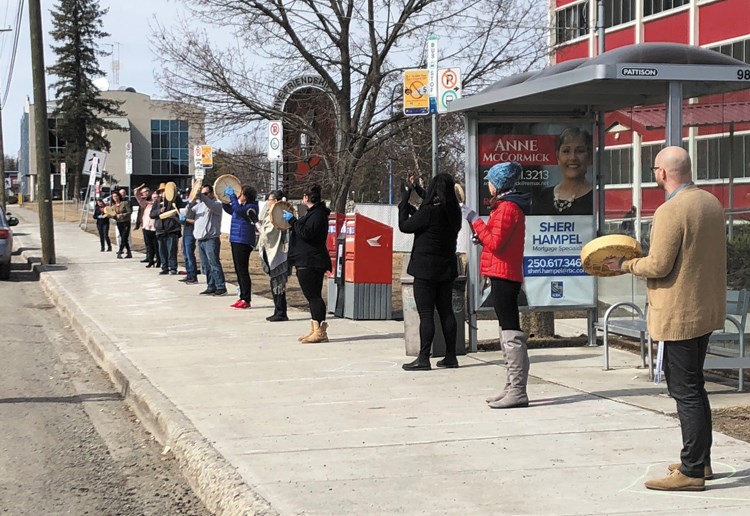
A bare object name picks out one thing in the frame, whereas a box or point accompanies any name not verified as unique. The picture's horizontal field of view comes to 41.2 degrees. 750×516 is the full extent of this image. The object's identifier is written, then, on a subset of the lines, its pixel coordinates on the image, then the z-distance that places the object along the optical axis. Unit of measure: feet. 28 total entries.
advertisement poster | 35.35
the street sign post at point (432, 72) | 39.86
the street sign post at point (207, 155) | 72.43
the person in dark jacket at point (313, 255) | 37.86
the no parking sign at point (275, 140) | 57.93
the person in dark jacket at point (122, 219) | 84.89
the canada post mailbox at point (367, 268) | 44.96
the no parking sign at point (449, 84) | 40.09
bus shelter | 34.68
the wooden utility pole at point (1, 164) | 170.30
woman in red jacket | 25.40
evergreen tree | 272.31
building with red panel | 29.43
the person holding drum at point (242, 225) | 48.60
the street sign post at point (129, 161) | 119.96
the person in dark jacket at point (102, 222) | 93.00
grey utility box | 34.06
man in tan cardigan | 17.71
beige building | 344.28
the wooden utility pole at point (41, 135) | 79.66
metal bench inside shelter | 26.96
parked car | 72.74
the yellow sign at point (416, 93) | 41.65
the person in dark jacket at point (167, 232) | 68.69
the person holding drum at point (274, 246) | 43.01
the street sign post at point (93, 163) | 123.44
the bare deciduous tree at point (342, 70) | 63.31
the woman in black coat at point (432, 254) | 30.71
